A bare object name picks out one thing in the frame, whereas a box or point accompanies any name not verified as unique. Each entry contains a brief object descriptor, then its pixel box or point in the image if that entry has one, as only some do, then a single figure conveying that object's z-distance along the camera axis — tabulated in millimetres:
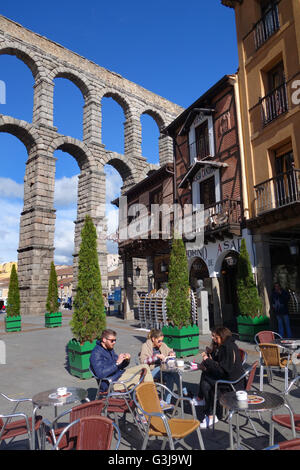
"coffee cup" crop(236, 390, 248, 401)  3412
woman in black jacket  4412
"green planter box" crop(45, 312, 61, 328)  15922
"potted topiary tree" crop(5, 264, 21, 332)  14742
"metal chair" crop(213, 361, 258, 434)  4223
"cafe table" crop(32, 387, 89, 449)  3557
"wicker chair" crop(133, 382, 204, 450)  3229
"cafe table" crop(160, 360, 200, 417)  4862
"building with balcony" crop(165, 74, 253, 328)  13445
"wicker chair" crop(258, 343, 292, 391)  5551
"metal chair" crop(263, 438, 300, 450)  2057
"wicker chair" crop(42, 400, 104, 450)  3039
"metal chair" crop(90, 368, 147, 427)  4059
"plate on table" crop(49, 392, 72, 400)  3777
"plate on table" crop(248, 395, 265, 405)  3418
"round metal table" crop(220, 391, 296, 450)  3250
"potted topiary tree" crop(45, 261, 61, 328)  15953
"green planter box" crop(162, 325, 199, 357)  8539
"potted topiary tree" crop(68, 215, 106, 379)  7035
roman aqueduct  23469
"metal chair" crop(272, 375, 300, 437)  3230
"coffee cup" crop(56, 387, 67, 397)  3850
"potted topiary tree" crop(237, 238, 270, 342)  10617
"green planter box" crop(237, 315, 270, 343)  10555
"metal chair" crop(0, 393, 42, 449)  3326
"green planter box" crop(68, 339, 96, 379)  6902
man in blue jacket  4688
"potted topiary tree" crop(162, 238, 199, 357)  8617
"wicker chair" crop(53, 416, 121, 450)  2543
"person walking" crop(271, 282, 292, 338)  10383
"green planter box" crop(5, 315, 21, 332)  14703
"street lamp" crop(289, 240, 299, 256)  11852
